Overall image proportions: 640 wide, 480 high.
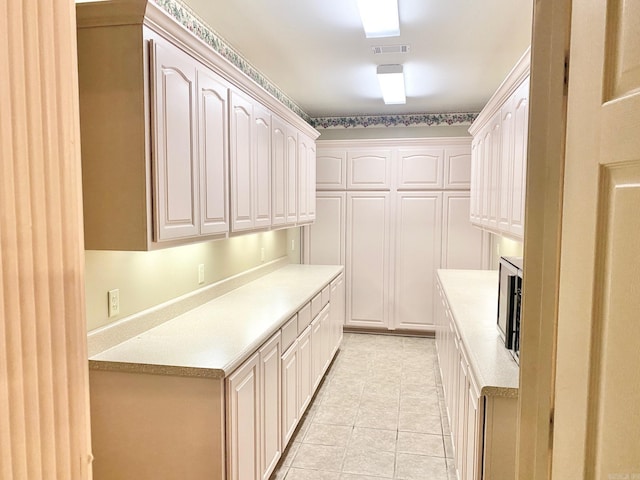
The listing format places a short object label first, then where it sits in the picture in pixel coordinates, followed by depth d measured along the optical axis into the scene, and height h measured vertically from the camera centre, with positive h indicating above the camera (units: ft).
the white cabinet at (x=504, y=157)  7.48 +1.02
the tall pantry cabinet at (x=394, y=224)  15.83 -0.74
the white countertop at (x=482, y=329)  5.55 -2.23
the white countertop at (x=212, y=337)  5.74 -2.10
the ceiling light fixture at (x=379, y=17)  7.56 +3.47
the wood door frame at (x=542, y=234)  3.05 -0.22
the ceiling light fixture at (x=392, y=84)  11.29 +3.45
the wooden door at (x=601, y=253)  2.06 -0.26
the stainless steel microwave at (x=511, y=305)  6.19 -1.49
